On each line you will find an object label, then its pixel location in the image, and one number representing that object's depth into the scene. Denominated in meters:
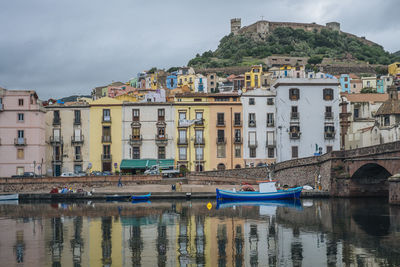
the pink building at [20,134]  72.06
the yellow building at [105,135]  74.75
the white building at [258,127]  75.06
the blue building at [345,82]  134.10
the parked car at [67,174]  70.88
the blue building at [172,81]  148.56
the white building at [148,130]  74.69
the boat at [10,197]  64.38
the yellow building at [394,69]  155.19
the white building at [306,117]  74.00
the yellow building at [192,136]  74.94
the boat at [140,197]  61.03
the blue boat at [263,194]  59.38
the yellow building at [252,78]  134.50
